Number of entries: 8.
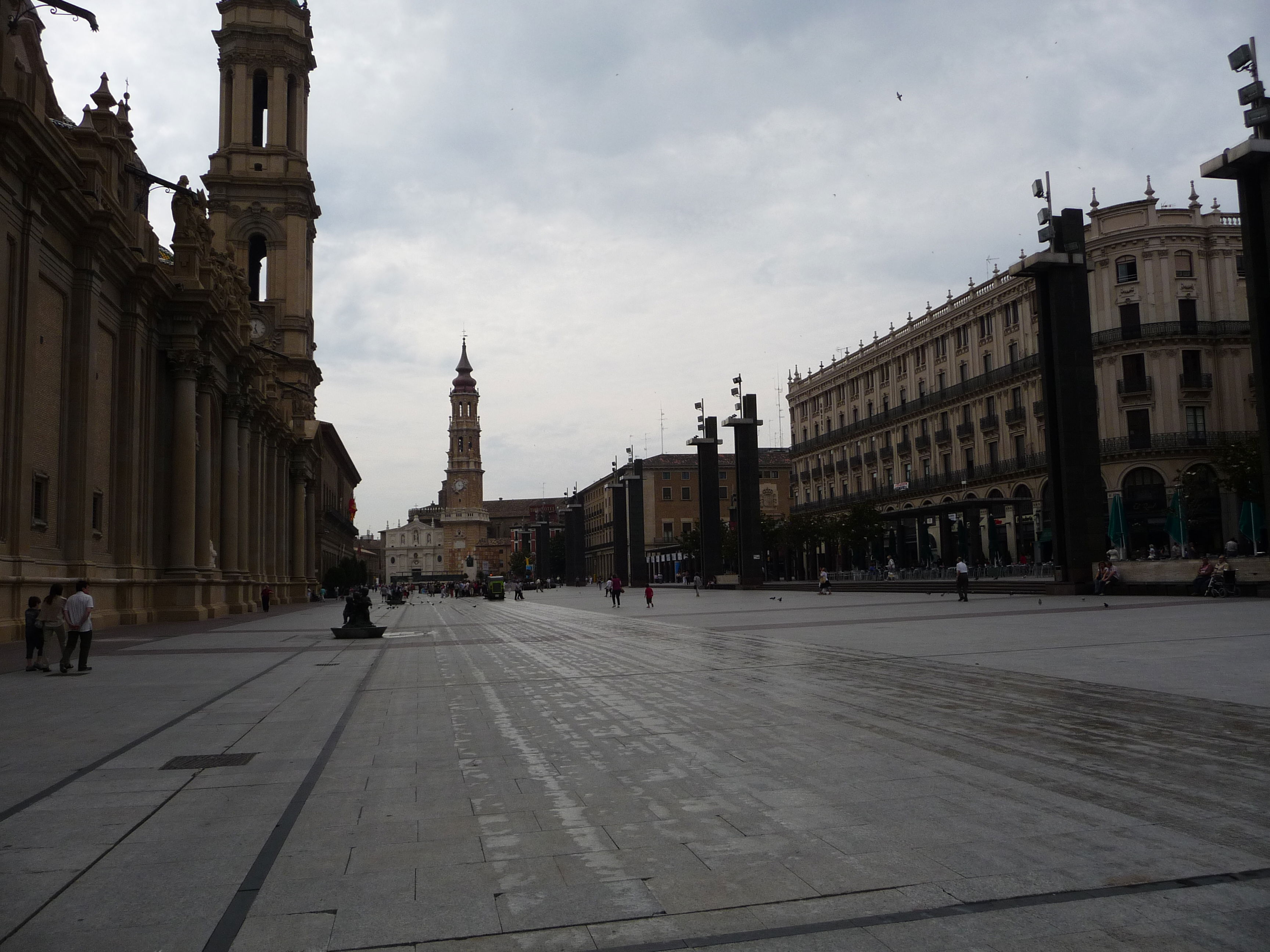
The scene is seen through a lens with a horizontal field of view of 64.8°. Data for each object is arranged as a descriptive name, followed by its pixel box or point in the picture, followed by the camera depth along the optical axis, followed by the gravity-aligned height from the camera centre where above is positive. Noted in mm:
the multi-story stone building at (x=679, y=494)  111000 +7955
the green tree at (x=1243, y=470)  39594 +3215
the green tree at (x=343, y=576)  77188 -220
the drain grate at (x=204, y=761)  7309 -1378
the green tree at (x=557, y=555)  159375 +2031
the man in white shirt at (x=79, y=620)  14406 -586
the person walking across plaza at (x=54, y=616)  14591 -519
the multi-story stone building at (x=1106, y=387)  49000 +9367
